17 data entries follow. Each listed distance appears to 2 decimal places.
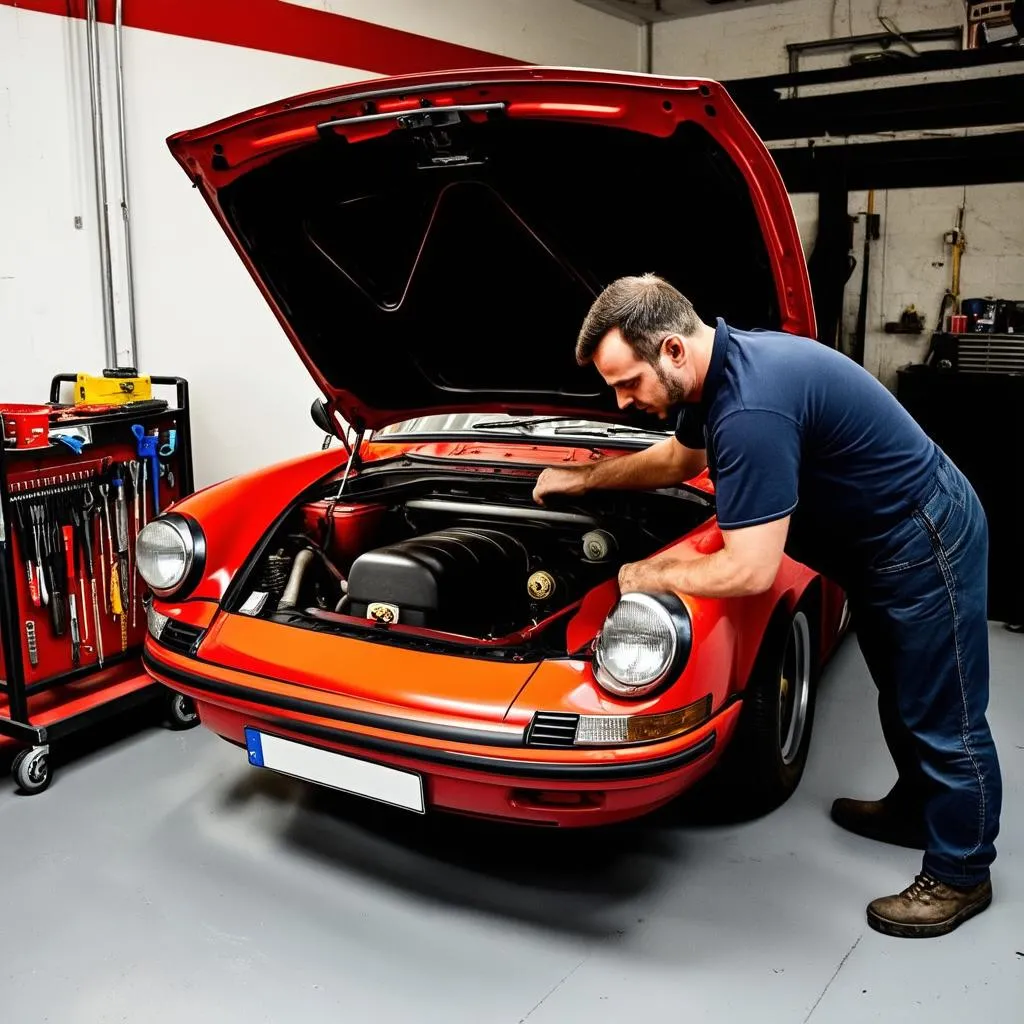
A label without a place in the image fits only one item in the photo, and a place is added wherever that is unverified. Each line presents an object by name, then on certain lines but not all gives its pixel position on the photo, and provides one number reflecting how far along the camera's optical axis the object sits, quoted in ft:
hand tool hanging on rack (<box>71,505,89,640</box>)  9.78
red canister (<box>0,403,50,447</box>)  9.02
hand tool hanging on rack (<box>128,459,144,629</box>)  10.28
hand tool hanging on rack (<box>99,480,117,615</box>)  10.04
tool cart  9.12
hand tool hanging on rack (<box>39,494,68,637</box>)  9.50
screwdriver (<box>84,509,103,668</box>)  9.93
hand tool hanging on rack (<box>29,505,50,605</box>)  9.40
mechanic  6.17
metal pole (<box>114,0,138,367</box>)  12.10
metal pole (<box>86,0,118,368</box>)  11.78
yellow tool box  10.19
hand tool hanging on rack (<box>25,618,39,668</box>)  9.59
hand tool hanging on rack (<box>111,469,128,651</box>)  10.18
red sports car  6.31
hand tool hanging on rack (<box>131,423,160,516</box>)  10.28
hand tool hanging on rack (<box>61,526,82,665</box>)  9.73
